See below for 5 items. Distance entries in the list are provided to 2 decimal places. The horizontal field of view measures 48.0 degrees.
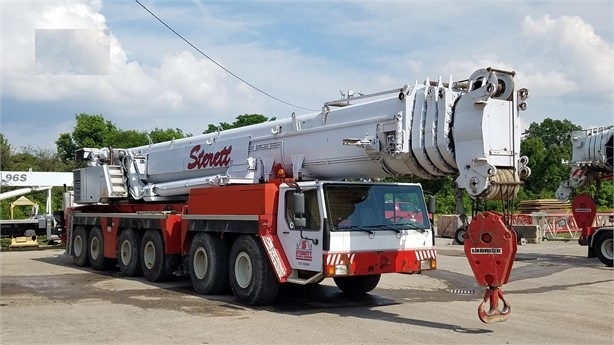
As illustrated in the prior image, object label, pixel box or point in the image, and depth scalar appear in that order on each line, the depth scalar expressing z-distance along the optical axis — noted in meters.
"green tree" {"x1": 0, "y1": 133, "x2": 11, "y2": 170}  58.72
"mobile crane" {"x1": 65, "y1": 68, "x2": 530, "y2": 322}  9.41
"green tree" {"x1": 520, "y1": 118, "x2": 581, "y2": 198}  50.25
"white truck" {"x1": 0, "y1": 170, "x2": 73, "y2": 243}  26.83
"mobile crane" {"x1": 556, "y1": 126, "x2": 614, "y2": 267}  18.64
